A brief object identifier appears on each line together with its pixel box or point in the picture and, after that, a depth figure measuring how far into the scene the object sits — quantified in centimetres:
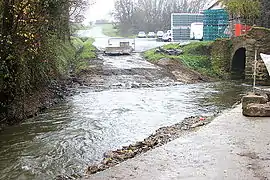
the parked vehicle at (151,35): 7512
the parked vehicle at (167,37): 5781
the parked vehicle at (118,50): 3953
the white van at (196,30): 5152
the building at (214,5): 4378
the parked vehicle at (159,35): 6325
